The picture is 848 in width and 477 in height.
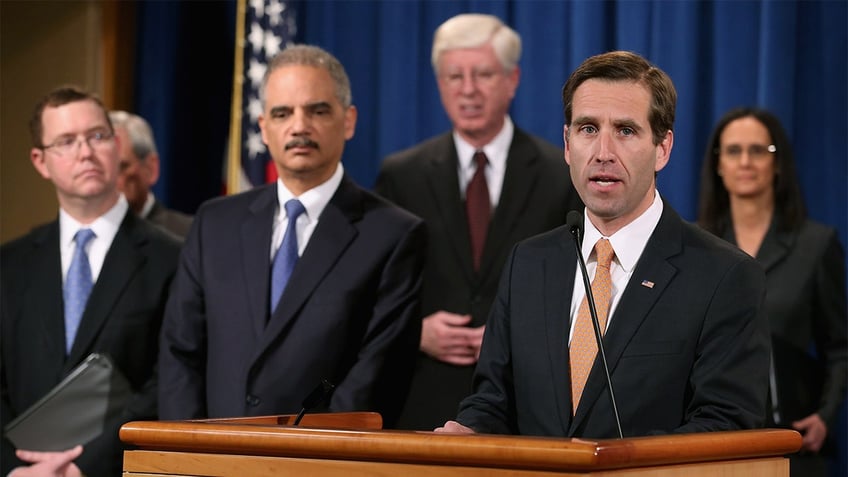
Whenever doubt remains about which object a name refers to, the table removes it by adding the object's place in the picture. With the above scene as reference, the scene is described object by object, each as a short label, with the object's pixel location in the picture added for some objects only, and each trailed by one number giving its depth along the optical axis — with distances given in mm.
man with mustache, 3326
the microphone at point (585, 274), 2327
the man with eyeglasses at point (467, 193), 4051
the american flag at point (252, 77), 5766
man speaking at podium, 2418
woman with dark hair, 4340
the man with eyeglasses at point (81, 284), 3865
